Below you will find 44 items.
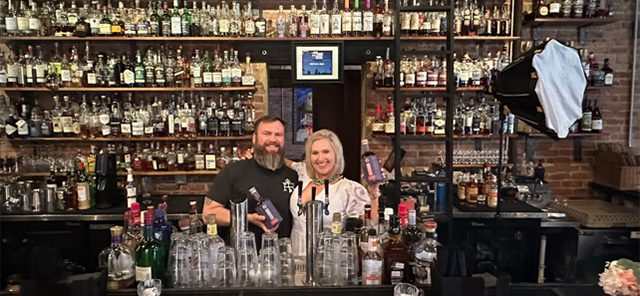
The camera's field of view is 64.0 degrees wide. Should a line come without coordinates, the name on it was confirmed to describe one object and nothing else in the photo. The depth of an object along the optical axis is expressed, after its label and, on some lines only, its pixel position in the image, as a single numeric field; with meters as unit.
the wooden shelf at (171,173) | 4.21
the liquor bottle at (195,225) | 1.85
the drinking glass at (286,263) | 1.83
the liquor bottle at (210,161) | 4.24
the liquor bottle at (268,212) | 1.93
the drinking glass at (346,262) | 1.80
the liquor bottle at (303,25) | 4.17
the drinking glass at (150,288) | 1.58
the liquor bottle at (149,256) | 1.76
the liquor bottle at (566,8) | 4.16
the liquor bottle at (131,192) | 3.71
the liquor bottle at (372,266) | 1.78
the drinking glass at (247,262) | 1.78
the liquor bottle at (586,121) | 4.32
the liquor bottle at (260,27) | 4.14
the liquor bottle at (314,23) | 4.12
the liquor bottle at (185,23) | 4.06
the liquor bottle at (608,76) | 4.29
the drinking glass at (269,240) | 1.79
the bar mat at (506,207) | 3.90
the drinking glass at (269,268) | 1.78
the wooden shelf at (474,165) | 4.36
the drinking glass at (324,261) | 1.80
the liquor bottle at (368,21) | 4.17
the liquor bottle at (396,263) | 1.82
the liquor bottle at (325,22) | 4.12
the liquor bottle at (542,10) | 4.13
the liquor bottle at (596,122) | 4.32
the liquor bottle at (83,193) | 3.88
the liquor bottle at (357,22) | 4.16
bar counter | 1.70
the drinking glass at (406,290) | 1.60
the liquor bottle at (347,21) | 4.15
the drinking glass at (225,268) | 1.77
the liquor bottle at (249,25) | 4.13
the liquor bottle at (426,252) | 1.79
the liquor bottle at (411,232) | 1.93
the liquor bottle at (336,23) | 4.13
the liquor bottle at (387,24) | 4.15
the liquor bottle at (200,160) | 4.24
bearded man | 2.82
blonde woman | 2.59
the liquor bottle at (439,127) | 4.16
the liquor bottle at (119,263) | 1.75
